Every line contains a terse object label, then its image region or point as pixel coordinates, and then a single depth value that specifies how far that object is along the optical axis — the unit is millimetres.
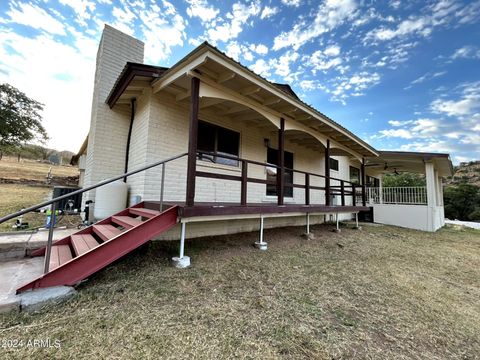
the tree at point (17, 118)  12414
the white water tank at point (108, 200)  5150
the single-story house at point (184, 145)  3684
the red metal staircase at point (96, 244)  2643
